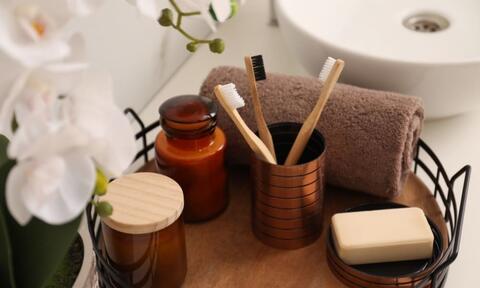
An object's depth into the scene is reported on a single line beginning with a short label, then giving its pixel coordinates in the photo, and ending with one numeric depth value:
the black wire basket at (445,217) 0.54
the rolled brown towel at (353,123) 0.62
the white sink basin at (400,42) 0.71
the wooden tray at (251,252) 0.59
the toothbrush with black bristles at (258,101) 0.57
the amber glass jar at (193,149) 0.59
